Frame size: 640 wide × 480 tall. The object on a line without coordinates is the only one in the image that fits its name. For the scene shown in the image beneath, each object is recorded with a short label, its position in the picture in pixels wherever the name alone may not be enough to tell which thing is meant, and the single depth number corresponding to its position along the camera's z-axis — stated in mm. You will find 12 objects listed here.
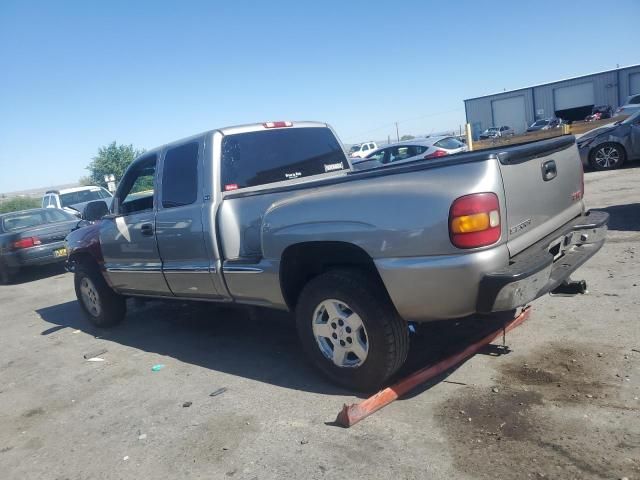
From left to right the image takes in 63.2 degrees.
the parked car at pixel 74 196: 17391
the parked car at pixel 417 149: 15992
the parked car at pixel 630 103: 26273
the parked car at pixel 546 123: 36884
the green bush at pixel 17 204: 35875
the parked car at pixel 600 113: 32156
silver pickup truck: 2936
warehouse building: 46188
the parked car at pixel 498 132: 44819
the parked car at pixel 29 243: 10500
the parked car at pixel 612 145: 12219
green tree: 39656
